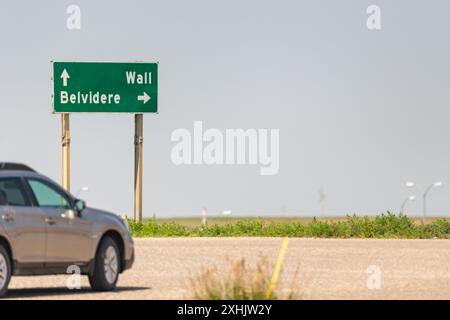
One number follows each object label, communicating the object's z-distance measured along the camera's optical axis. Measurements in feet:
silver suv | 66.69
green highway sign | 148.46
